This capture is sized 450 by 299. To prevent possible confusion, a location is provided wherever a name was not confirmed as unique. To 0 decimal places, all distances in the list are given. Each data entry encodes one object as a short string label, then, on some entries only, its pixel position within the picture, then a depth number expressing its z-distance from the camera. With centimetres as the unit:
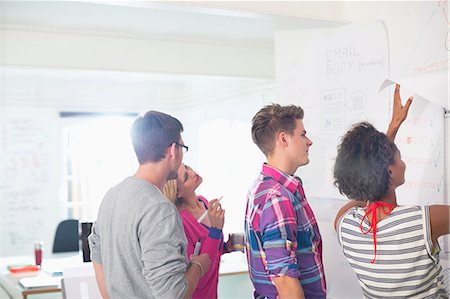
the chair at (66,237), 547
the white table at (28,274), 353
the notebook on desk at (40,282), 356
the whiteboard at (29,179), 634
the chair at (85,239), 296
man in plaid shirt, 204
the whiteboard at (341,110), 269
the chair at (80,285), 305
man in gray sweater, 191
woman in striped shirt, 197
